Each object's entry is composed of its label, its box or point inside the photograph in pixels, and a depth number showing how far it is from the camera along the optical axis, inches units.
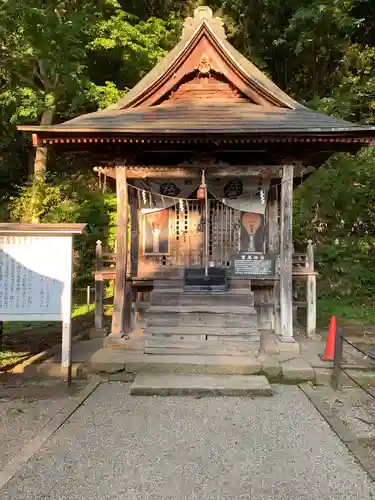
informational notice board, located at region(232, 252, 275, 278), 365.7
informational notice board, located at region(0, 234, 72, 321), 264.4
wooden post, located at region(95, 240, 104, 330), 411.8
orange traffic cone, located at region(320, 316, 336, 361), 318.3
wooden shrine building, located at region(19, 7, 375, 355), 323.0
